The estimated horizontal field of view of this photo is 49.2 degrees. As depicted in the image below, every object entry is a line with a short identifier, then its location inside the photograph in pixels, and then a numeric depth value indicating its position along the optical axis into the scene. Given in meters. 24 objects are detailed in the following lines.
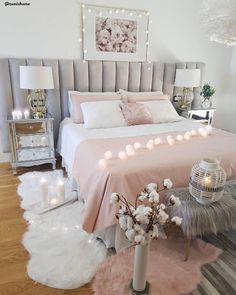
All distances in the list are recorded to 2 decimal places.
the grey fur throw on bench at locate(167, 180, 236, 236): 1.75
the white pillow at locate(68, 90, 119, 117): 3.28
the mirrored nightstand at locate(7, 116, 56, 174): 3.07
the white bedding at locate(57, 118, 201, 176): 2.72
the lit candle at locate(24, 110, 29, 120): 3.16
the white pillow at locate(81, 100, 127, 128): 2.99
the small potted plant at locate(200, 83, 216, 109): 4.10
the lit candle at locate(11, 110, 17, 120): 3.09
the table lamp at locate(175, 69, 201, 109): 3.73
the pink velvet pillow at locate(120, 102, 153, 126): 3.13
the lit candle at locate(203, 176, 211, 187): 1.75
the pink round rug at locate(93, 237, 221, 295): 1.63
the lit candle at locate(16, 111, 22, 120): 3.11
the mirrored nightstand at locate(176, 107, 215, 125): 3.95
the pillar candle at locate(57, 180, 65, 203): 2.57
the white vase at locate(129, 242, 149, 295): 1.50
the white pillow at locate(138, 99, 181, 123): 3.28
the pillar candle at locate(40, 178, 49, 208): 2.47
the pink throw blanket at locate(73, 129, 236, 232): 1.86
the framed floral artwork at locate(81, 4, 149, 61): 3.39
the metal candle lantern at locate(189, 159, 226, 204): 1.75
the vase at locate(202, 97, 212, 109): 4.26
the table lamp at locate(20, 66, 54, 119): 2.90
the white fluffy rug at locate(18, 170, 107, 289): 1.72
